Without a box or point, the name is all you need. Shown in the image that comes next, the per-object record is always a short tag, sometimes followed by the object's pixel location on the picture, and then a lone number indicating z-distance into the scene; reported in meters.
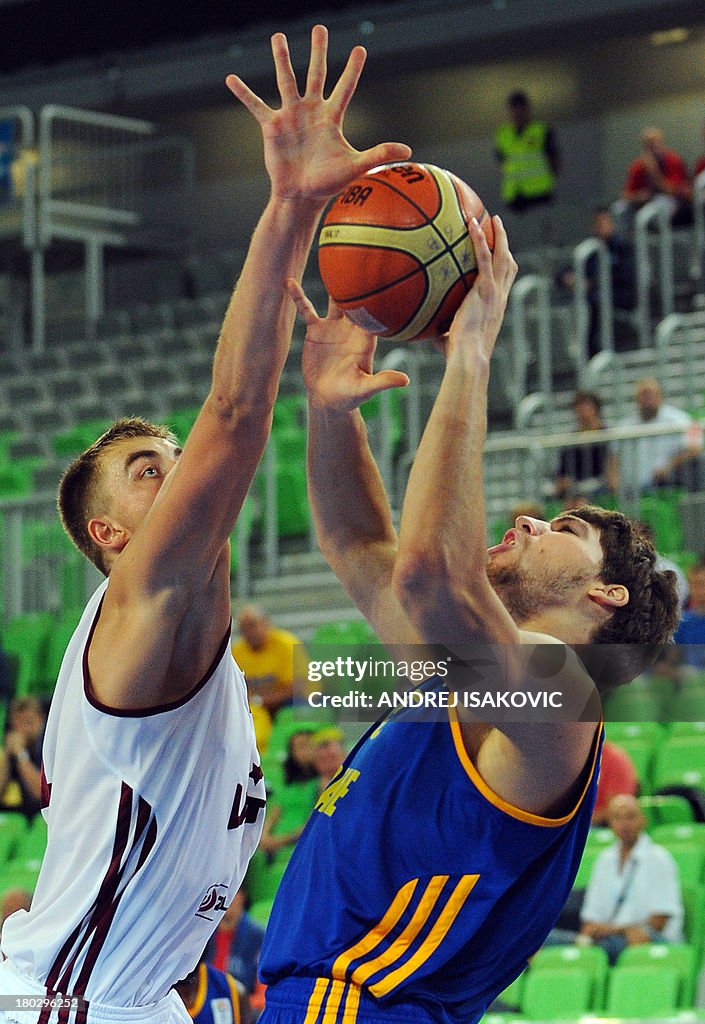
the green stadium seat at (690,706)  15.89
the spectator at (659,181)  26.81
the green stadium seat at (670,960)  12.79
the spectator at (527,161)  31.31
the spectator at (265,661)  18.27
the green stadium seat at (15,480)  26.03
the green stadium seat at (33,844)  17.31
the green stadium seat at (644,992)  12.57
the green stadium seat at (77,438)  26.94
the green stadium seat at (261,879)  15.60
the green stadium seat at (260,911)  14.77
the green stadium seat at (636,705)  16.14
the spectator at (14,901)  14.12
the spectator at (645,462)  18.50
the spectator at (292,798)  15.80
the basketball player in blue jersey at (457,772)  6.22
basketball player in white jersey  6.36
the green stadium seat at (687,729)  15.90
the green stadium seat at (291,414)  25.28
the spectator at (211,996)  10.43
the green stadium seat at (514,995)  13.34
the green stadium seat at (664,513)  18.39
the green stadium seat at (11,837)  17.59
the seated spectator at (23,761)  18.12
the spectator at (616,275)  24.97
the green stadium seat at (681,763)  15.27
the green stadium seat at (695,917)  13.45
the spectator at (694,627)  15.71
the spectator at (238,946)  13.63
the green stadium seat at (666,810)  14.98
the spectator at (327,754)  15.42
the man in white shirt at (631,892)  13.56
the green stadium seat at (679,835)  14.20
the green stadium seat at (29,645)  21.48
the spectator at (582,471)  18.91
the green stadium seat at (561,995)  13.01
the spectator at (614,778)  14.73
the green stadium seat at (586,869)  14.16
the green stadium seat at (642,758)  15.54
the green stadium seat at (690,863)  13.76
